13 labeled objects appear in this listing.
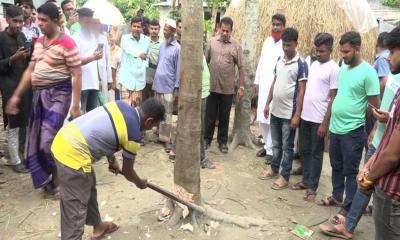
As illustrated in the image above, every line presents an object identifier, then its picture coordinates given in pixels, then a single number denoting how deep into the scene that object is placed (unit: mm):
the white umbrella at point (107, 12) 7802
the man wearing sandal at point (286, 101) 4578
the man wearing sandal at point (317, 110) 4273
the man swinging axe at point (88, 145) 2922
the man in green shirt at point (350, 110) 3719
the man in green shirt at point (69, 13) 6004
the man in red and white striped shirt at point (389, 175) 2139
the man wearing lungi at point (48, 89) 3949
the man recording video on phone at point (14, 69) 4676
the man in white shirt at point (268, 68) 5450
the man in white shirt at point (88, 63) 5141
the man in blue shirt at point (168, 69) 5648
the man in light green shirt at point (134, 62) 5910
